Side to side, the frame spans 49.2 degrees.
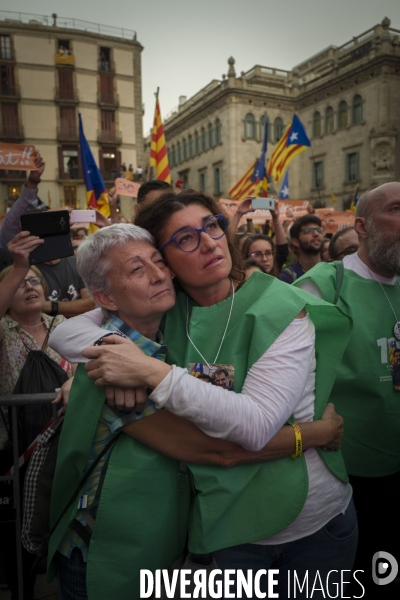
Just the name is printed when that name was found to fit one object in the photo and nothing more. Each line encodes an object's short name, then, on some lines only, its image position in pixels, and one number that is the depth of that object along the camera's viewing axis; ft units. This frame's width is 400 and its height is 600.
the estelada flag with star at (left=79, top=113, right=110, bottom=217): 29.30
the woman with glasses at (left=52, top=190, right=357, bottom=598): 4.50
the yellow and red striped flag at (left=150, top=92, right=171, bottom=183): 25.71
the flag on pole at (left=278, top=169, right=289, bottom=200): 46.28
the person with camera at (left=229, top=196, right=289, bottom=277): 13.76
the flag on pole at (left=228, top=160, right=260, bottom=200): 40.91
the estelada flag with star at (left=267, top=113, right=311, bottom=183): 32.40
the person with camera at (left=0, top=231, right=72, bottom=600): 8.07
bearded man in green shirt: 6.97
